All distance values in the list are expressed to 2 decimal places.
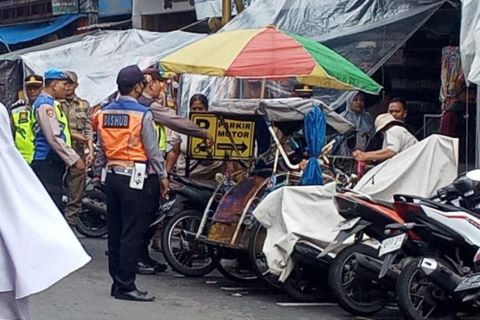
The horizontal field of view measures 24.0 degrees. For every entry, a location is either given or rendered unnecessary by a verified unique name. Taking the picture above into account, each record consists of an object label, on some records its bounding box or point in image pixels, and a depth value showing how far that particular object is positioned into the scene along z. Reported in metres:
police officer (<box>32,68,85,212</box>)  10.39
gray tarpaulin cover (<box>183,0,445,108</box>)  12.89
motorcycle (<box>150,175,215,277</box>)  10.40
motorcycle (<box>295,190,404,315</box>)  8.28
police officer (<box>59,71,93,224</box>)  13.09
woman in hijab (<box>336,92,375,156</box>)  13.30
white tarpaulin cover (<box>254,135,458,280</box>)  9.03
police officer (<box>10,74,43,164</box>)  10.69
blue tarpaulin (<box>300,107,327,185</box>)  9.61
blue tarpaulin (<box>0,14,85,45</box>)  23.78
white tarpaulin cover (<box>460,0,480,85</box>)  9.95
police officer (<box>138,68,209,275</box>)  10.47
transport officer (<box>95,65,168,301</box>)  9.04
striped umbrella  10.14
